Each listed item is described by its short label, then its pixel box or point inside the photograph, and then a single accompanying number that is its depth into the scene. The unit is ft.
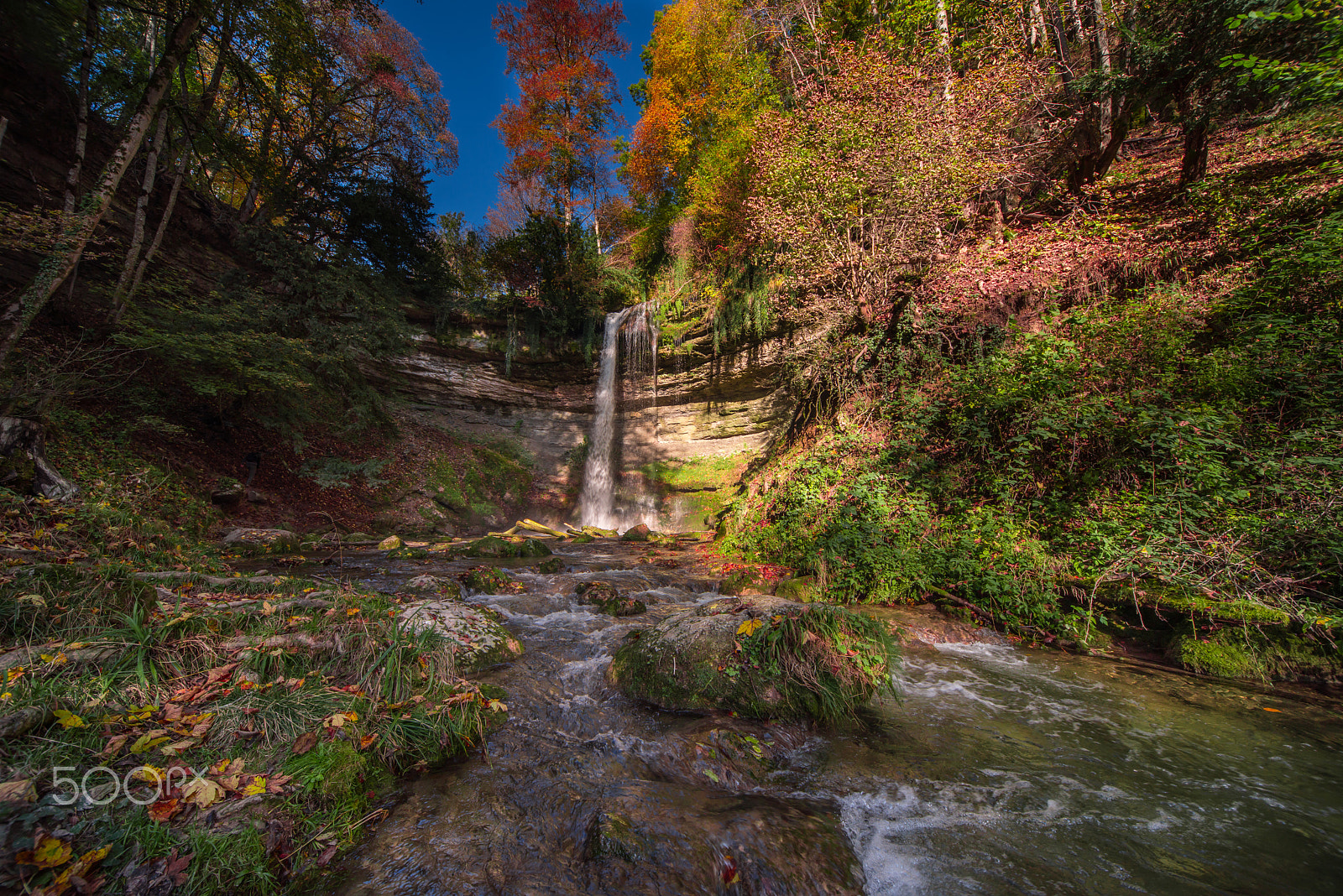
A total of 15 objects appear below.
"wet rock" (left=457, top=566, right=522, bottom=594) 20.12
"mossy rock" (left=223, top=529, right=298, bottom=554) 23.62
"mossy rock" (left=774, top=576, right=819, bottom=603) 19.20
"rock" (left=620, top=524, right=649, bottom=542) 39.19
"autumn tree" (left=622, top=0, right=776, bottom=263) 40.60
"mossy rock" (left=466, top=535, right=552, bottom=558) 29.37
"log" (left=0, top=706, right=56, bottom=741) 5.45
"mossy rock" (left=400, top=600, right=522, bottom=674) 12.12
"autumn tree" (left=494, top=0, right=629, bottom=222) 59.36
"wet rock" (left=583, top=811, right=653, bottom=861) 6.74
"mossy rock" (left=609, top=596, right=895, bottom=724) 10.60
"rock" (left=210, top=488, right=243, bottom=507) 27.50
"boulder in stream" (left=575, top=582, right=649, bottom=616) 18.08
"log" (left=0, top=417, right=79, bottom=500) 16.78
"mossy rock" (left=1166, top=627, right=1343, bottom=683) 11.93
